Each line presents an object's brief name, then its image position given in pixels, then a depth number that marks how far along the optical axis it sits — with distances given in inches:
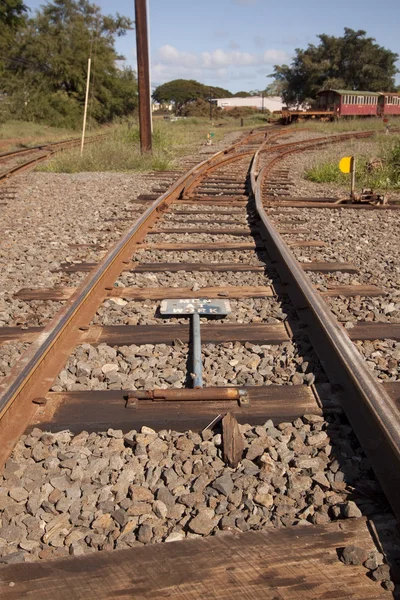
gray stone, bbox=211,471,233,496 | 74.1
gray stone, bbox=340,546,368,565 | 60.4
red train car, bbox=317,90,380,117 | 1710.1
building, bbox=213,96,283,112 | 3651.3
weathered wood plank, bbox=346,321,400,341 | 121.1
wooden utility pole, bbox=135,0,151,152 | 544.2
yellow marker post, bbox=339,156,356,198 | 304.2
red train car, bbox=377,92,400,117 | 1849.2
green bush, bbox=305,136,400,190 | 382.6
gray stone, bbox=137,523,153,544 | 65.8
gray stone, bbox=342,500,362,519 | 67.7
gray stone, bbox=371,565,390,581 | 58.6
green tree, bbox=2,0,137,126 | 1509.6
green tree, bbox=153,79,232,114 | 3619.1
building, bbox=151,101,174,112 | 3547.7
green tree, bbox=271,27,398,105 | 2561.5
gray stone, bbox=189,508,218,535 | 66.9
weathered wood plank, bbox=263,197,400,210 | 292.4
